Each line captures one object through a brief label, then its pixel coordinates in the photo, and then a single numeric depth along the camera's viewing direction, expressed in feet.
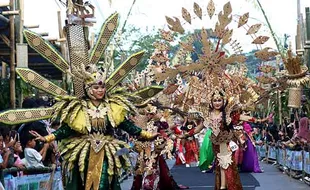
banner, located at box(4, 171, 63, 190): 30.83
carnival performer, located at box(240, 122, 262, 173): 64.39
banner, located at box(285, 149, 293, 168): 59.36
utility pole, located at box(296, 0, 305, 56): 54.53
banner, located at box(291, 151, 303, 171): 54.75
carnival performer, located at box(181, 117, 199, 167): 81.05
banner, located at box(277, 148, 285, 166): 65.39
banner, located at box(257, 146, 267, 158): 87.66
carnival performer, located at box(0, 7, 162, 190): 30.53
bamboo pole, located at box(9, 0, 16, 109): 45.09
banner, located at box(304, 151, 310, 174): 50.96
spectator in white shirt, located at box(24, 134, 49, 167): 34.47
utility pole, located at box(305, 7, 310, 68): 47.63
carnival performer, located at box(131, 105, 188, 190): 47.13
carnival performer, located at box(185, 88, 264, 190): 39.50
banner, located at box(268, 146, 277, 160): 77.47
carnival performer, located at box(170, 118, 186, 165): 77.48
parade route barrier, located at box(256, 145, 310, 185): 52.29
